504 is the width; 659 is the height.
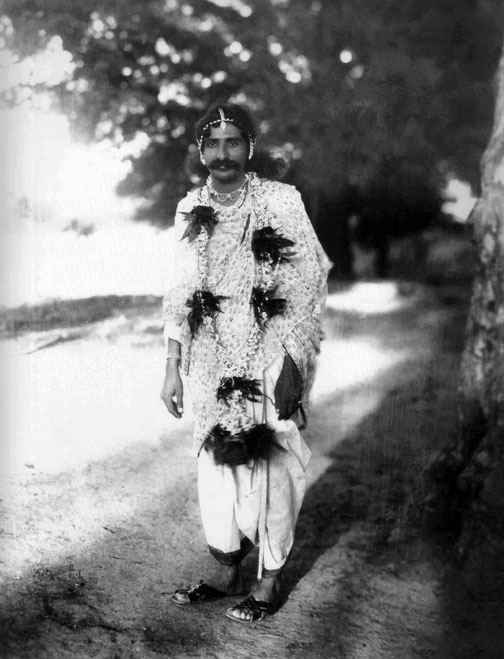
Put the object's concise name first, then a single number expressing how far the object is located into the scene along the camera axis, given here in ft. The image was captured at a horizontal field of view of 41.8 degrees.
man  7.92
